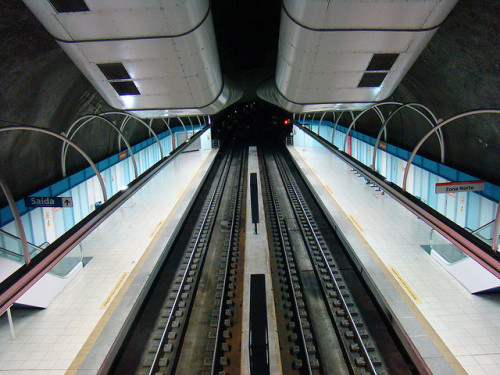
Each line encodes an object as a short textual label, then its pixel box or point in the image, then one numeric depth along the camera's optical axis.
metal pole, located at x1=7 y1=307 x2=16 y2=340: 7.03
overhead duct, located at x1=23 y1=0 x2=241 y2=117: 5.00
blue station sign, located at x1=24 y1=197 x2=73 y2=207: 7.59
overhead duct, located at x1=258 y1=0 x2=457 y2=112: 5.23
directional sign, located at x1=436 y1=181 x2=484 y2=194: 7.47
